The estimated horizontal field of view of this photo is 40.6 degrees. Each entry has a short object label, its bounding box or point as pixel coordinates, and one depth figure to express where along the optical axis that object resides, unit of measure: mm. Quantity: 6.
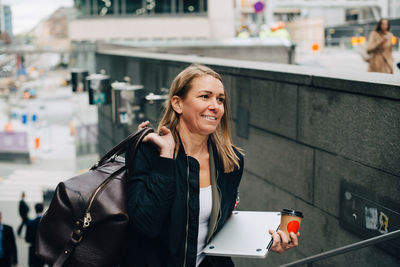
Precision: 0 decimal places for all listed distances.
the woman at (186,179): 2303
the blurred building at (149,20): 37969
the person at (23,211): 16234
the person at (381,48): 9562
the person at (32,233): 9688
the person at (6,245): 9203
